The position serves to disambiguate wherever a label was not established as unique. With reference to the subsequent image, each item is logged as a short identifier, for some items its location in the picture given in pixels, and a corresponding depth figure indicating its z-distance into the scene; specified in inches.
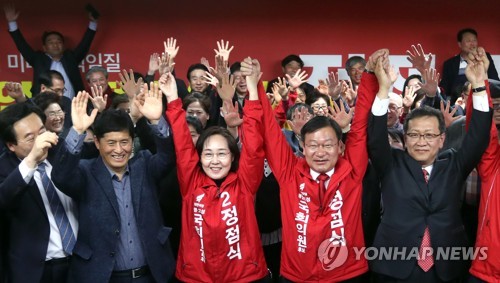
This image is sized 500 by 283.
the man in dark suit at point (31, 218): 127.0
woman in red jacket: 130.0
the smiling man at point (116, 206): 127.6
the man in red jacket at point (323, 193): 127.3
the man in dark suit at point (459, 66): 279.4
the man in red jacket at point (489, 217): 122.7
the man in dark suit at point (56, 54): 267.4
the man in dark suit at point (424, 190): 125.8
